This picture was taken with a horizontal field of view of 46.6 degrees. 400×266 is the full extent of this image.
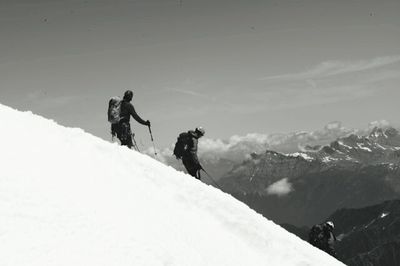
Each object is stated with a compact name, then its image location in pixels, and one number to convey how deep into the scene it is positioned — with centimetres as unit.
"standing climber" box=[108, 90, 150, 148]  2236
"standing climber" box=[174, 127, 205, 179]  2281
